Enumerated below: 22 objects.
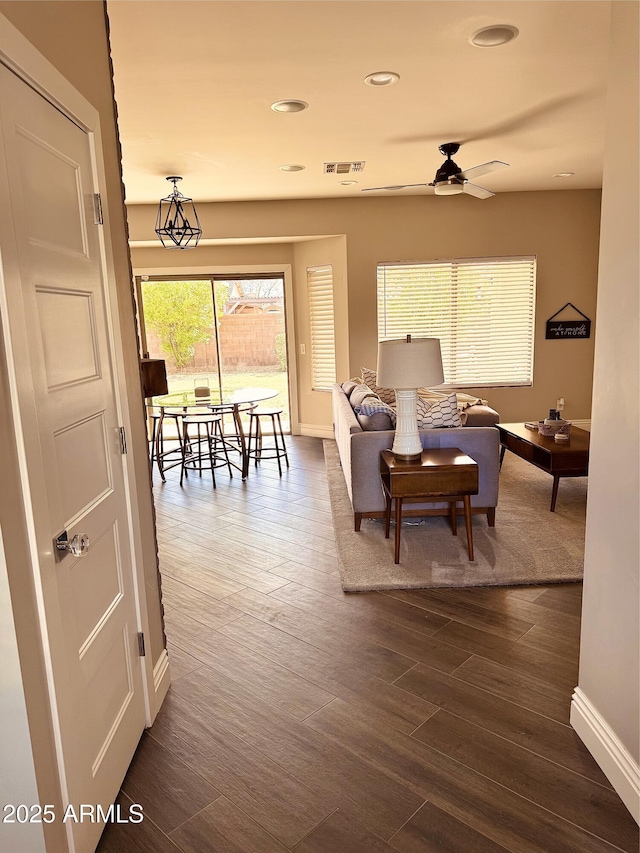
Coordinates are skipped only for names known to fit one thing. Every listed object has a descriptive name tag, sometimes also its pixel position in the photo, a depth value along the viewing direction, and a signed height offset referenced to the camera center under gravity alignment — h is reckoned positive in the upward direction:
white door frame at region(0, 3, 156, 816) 1.38 +0.24
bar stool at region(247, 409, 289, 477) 6.25 -1.34
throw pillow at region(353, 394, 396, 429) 4.43 -0.65
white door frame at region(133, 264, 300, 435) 7.47 +0.69
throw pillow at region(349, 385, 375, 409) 4.89 -0.60
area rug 3.46 -1.49
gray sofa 4.12 -0.98
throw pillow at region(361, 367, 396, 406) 5.74 -0.68
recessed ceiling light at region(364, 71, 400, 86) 3.30 +1.36
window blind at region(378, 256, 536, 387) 7.21 +0.09
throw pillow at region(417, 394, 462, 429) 4.28 -0.68
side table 3.61 -0.97
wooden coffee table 4.44 -1.06
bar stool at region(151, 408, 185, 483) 6.11 -1.36
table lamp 3.58 -0.27
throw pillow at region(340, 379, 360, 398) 5.48 -0.60
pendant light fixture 5.37 +1.17
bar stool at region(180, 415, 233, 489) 6.19 -1.40
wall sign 7.29 -0.16
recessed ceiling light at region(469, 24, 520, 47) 2.84 +1.37
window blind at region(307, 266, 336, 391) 7.35 -0.02
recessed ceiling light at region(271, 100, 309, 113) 3.71 +1.37
